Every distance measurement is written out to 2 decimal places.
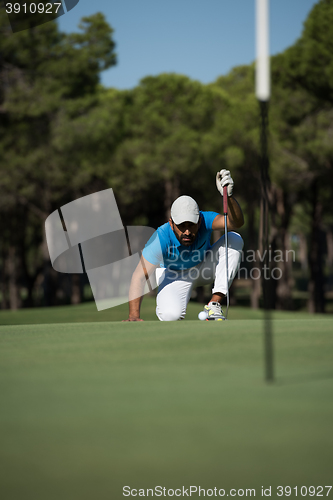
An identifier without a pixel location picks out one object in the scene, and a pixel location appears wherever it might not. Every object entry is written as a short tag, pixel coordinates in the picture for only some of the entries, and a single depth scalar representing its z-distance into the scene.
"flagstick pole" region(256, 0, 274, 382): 5.51
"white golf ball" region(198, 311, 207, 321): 12.44
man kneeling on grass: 11.80
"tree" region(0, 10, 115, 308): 36.25
